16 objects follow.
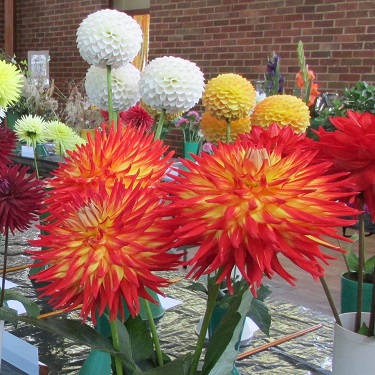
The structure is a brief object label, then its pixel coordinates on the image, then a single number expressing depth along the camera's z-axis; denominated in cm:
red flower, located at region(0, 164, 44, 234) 55
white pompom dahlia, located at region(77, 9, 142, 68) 69
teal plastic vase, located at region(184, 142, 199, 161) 374
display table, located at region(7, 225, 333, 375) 94
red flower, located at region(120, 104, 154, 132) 98
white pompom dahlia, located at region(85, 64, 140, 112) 78
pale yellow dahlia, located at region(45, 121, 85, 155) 102
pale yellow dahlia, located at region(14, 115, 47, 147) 121
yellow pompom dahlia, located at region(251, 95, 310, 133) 72
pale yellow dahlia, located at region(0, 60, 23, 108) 78
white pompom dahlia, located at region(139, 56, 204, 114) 69
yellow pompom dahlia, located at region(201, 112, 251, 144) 88
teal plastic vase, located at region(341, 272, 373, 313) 92
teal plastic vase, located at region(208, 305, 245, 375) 80
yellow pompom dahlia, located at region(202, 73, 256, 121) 77
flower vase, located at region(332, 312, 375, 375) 53
